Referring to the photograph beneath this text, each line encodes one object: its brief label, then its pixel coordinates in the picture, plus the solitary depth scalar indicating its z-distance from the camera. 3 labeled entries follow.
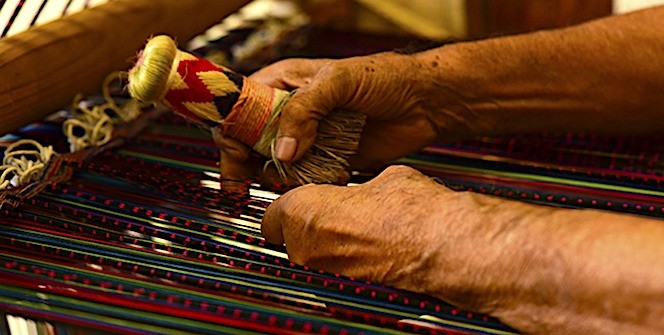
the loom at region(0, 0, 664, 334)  1.17
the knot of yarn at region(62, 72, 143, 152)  1.36
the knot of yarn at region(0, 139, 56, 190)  1.29
